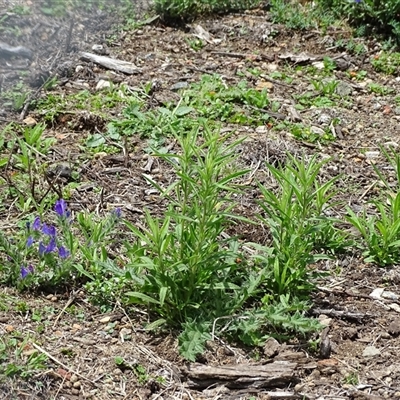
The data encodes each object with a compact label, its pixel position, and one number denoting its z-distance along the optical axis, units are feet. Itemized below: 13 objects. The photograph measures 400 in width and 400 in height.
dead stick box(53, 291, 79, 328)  18.98
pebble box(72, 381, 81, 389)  17.37
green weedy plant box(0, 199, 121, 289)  19.64
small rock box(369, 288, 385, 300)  20.79
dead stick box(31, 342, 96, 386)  17.54
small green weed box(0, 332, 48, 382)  16.91
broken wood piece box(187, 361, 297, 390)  17.66
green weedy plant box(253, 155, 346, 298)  19.56
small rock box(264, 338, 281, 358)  18.39
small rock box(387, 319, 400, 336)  19.54
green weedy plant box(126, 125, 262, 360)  17.94
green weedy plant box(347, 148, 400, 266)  21.66
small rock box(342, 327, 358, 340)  19.49
